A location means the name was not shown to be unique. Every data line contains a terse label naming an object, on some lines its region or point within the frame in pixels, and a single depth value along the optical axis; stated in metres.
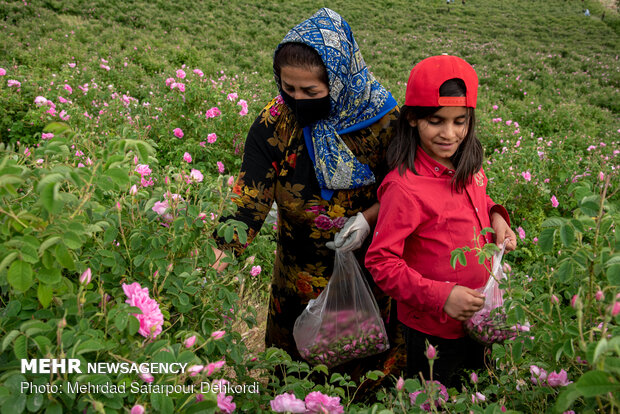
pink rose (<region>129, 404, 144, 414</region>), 0.68
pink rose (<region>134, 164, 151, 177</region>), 1.25
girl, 1.41
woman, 1.57
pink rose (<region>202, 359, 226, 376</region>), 0.76
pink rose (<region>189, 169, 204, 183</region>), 1.20
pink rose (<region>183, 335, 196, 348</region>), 0.81
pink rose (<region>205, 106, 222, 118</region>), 3.48
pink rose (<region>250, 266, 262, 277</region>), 1.88
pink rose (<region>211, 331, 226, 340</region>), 0.91
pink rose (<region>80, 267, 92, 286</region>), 0.77
